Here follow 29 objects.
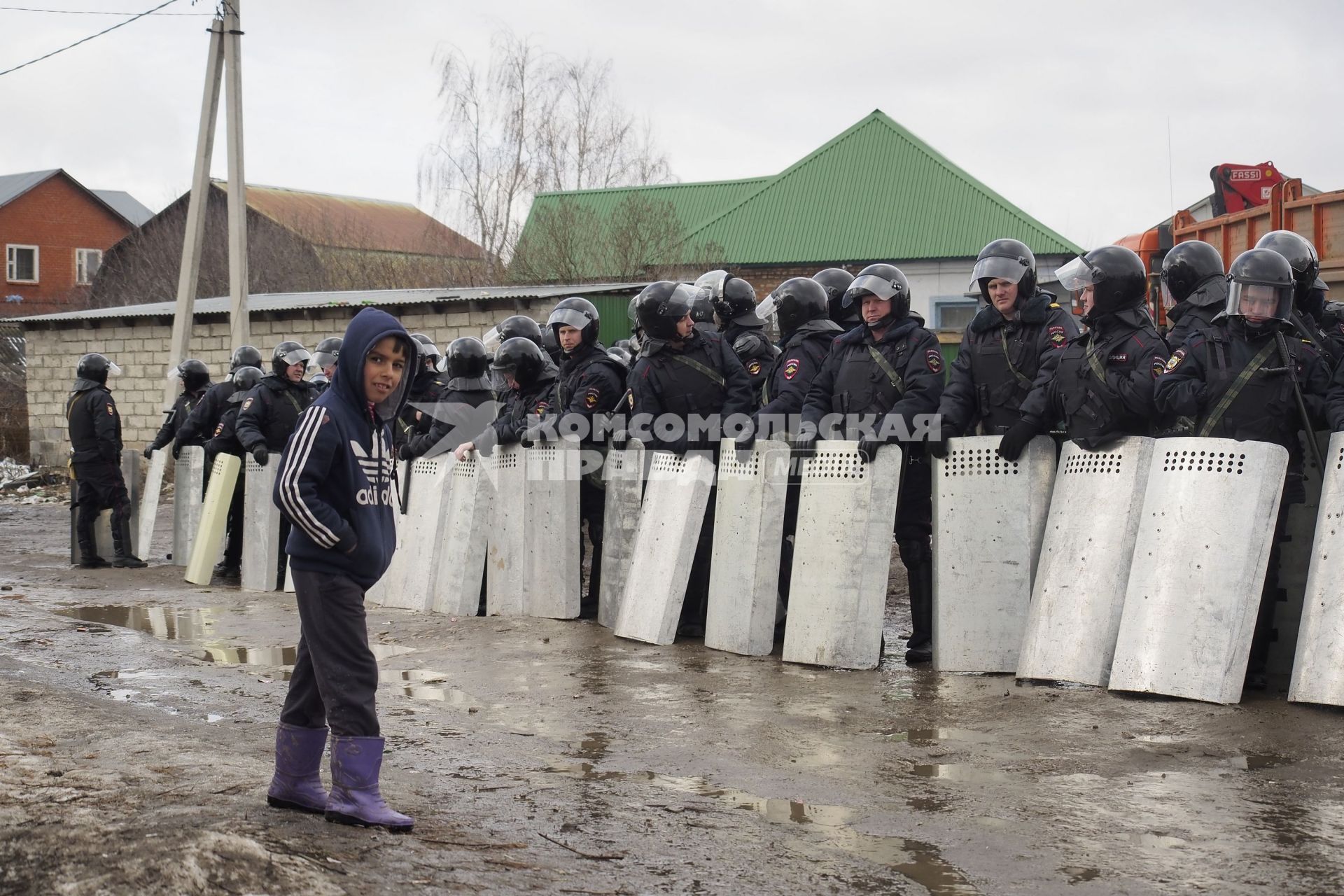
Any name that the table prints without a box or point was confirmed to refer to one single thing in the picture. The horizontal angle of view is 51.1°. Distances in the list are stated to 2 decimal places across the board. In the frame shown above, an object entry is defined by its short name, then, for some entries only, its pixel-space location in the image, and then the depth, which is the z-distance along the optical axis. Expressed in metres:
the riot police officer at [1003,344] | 7.57
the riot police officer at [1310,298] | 6.91
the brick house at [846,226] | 28.66
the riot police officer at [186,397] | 15.10
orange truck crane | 12.34
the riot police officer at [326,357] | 13.14
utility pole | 19.23
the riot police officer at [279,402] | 12.64
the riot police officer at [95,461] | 14.13
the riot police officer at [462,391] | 10.99
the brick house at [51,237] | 58.69
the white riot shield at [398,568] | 10.63
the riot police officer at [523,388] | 9.93
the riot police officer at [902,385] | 7.89
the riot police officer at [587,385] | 9.51
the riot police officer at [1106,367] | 6.88
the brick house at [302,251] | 38.75
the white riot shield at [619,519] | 9.04
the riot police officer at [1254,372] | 6.58
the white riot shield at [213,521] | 12.83
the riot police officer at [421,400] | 11.41
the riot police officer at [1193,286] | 7.16
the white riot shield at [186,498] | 13.99
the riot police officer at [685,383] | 8.80
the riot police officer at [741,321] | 9.85
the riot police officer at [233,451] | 13.45
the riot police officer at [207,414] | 13.85
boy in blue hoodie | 4.48
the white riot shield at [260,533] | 12.32
